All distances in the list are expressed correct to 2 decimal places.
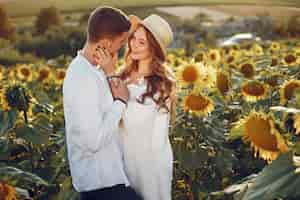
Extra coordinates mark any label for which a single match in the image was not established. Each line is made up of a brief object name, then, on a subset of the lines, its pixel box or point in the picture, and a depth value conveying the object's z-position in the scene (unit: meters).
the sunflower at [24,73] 4.50
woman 2.38
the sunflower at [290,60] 3.94
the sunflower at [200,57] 4.35
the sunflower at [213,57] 4.50
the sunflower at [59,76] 4.21
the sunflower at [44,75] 4.38
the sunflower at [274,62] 4.15
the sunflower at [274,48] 5.53
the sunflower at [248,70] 3.85
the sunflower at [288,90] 2.87
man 2.23
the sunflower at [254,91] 3.09
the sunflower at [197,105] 2.81
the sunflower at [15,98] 2.99
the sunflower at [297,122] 1.70
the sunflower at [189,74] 2.95
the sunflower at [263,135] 1.74
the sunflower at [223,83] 3.21
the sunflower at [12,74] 4.52
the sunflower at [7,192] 2.23
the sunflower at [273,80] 3.41
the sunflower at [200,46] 5.91
